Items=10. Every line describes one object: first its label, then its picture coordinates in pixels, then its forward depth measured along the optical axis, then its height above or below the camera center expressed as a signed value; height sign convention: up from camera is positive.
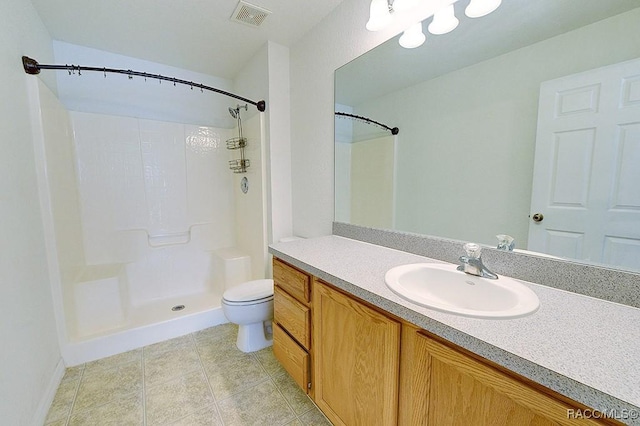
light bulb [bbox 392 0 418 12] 1.17 +0.87
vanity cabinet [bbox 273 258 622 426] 0.54 -0.55
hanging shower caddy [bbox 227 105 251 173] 2.48 +0.44
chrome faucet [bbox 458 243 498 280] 0.90 -0.28
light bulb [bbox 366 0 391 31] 1.23 +0.87
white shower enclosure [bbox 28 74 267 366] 1.71 -0.29
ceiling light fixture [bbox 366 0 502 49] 1.02 +0.77
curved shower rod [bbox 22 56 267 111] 1.42 +0.74
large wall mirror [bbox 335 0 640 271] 0.75 +0.23
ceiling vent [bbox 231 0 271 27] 1.60 +1.17
